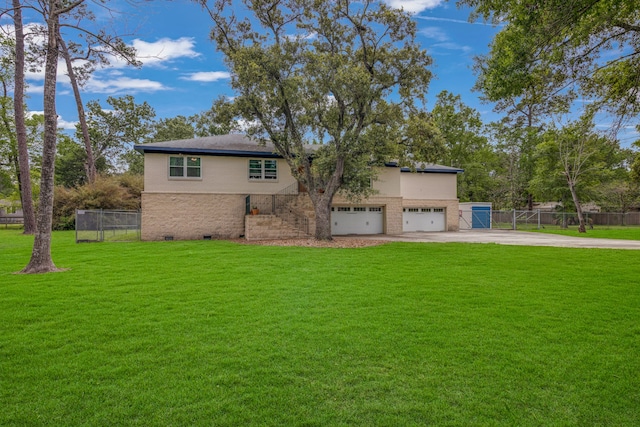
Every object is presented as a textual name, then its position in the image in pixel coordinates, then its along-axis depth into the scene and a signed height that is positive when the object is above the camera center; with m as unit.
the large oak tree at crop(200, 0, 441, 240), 15.12 +5.67
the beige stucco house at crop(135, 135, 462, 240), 18.11 +1.18
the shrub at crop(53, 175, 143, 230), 25.42 +1.26
